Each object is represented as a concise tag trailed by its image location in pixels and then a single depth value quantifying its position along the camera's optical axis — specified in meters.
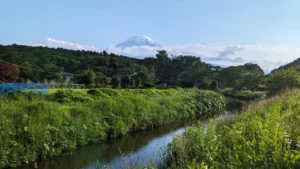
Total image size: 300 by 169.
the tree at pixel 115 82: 46.88
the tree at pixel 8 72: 42.47
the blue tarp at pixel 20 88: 20.04
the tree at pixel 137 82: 53.59
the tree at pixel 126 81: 51.69
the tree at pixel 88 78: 47.16
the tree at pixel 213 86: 65.12
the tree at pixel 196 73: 79.31
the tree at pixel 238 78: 63.50
